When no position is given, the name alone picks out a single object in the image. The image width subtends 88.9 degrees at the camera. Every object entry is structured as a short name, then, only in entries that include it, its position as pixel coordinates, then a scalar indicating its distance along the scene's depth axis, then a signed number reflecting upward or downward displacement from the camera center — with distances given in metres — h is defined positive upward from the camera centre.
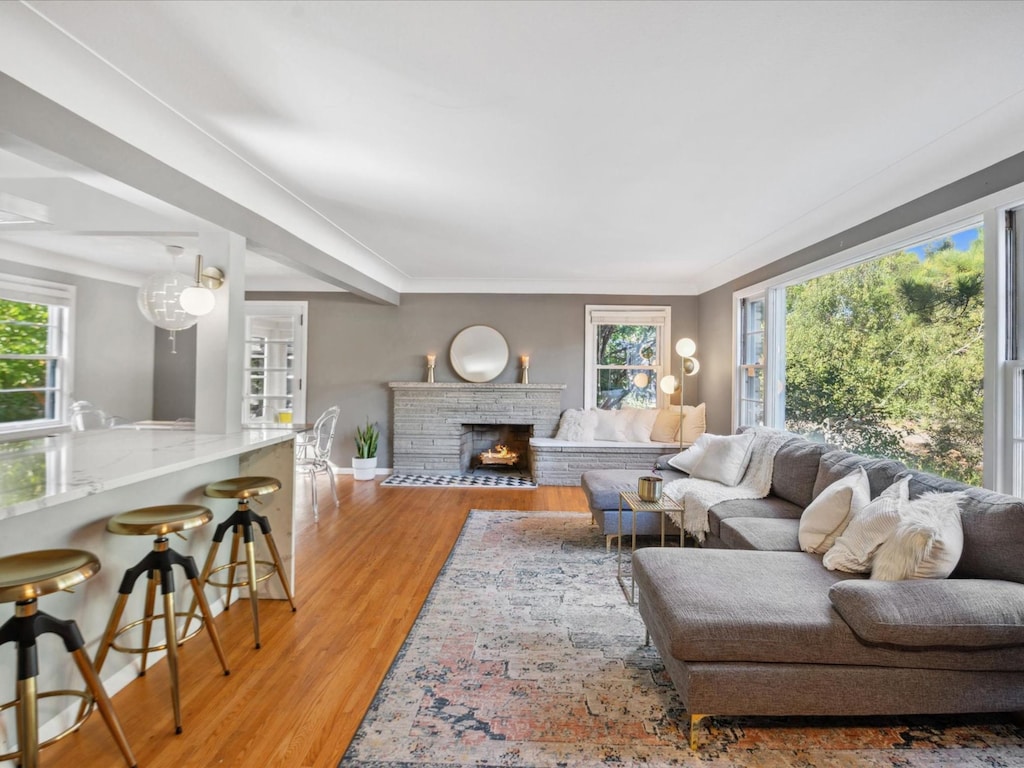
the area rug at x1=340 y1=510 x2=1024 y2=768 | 1.74 -1.20
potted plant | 6.14 -0.82
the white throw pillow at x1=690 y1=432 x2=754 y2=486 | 3.86 -0.50
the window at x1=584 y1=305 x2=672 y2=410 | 6.53 +0.46
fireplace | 6.38 -0.29
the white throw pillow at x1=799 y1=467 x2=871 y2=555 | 2.53 -0.57
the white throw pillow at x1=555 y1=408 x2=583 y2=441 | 6.20 -0.40
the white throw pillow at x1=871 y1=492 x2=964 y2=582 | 1.99 -0.58
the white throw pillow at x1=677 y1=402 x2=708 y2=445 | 5.93 -0.35
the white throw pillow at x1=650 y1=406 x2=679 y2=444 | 6.01 -0.39
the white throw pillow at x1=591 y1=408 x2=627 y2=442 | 6.16 -0.40
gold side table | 3.13 -0.70
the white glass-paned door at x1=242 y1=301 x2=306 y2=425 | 6.61 +0.34
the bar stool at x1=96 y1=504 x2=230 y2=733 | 1.88 -0.70
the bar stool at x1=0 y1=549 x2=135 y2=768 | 1.36 -0.67
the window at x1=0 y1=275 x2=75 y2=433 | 4.93 +0.30
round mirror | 6.55 +0.44
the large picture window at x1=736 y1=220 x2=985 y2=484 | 2.90 +0.29
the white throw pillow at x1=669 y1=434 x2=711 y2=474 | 4.29 -0.54
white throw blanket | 3.44 -0.68
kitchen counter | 1.68 -0.46
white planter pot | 6.14 -0.95
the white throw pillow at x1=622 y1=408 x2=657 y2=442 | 6.11 -0.37
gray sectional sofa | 1.76 -0.87
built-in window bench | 5.79 -0.73
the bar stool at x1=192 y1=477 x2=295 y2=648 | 2.44 -0.67
